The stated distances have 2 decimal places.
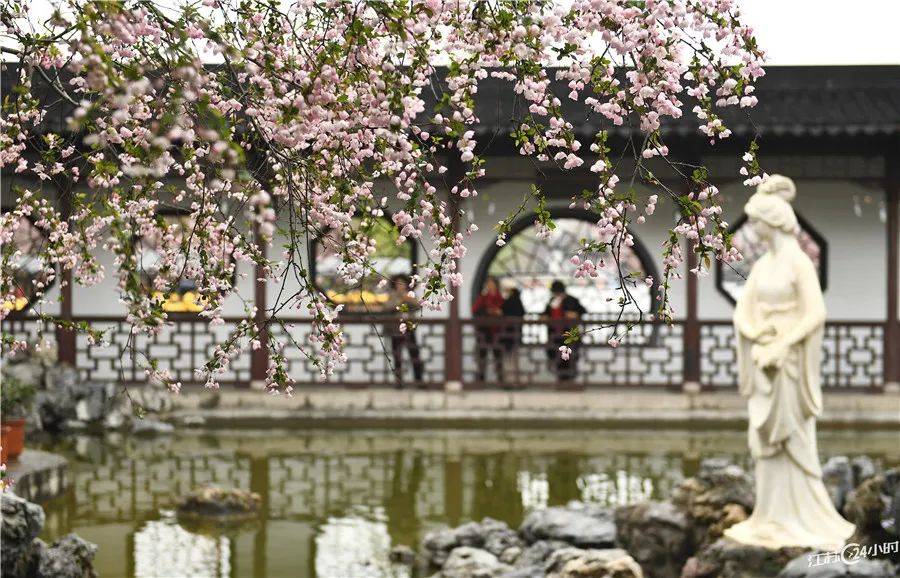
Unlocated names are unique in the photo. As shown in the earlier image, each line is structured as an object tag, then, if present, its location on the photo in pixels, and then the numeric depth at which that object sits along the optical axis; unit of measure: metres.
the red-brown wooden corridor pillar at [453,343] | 18.38
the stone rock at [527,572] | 8.92
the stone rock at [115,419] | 17.19
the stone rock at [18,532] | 8.16
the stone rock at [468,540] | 9.96
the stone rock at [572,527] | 9.83
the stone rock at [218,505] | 11.54
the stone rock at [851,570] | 7.14
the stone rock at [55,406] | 17.07
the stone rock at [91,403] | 17.31
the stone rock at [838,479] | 9.97
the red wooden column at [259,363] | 18.36
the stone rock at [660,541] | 9.40
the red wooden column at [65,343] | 18.55
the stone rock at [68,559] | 8.53
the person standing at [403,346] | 18.28
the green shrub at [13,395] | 13.95
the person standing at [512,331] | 18.36
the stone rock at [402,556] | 9.98
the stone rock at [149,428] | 16.83
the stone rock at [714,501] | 9.41
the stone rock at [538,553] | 9.48
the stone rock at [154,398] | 17.73
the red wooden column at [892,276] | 18.25
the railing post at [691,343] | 18.33
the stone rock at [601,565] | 8.40
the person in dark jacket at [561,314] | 18.67
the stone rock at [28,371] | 17.31
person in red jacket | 18.64
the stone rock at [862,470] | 10.36
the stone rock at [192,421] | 17.38
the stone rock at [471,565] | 9.24
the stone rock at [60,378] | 17.62
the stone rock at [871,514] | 8.43
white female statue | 8.47
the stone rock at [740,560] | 8.50
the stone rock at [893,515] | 8.34
